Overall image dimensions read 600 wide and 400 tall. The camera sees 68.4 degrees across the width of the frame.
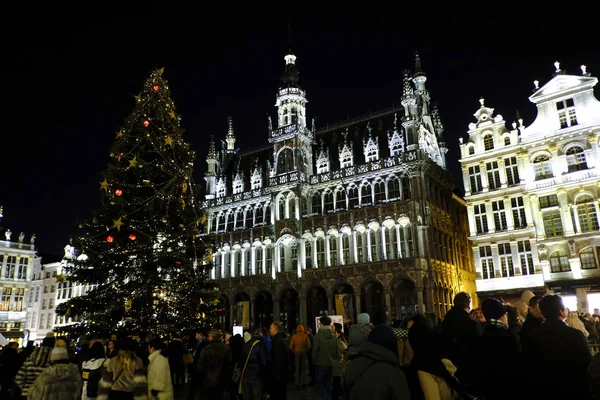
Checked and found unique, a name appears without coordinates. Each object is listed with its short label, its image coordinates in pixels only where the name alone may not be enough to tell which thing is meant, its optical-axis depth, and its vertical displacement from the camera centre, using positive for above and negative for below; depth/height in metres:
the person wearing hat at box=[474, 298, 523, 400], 5.14 -0.63
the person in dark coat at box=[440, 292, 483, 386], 5.96 -0.41
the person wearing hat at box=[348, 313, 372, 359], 8.77 -0.40
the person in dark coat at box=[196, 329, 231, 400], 8.52 -1.01
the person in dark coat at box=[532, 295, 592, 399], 5.11 -0.66
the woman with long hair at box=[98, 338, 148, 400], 7.23 -0.95
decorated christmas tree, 14.09 +2.35
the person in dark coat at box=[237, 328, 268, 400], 9.27 -1.09
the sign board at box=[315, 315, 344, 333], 20.67 -0.29
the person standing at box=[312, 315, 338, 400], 10.82 -1.01
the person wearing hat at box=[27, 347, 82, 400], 6.87 -0.92
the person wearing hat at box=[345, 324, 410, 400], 4.29 -0.58
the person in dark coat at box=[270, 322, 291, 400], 9.55 -1.06
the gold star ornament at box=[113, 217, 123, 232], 14.22 +3.01
